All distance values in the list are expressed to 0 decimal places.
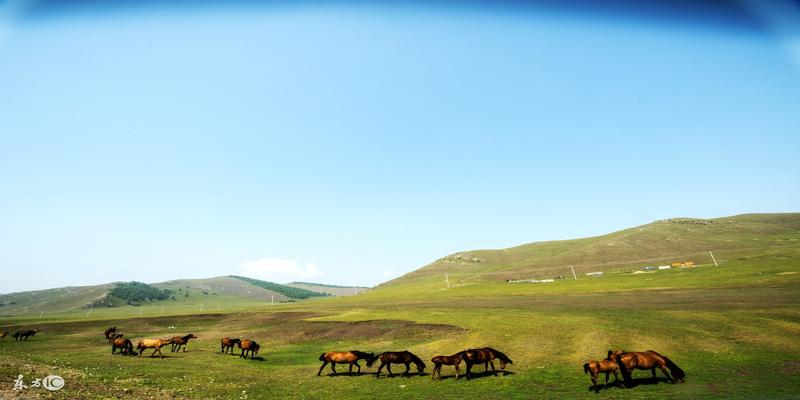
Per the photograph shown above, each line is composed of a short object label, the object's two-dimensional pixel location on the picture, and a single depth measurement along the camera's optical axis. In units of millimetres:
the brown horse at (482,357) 20016
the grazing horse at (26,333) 45656
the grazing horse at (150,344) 28750
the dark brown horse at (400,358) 21281
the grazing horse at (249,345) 28786
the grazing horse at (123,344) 29984
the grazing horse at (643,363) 16953
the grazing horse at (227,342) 30609
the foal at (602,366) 16734
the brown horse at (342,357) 22062
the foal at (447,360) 20000
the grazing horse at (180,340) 31725
